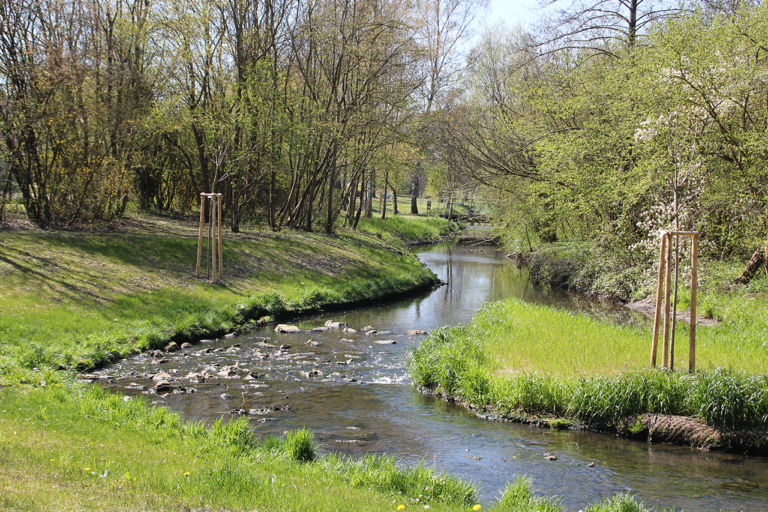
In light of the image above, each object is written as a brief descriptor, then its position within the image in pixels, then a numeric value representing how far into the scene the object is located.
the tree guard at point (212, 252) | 19.28
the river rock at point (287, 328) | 17.28
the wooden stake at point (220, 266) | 20.02
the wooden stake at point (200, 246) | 19.41
